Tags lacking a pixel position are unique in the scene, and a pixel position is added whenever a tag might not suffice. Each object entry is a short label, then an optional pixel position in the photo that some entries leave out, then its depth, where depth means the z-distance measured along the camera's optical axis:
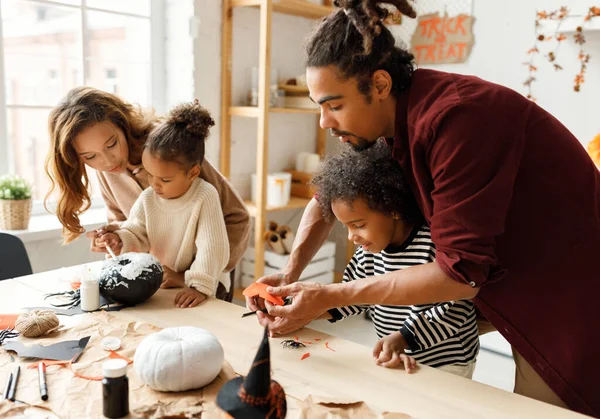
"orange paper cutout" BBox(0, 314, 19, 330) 1.33
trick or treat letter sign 3.07
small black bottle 0.95
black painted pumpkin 1.43
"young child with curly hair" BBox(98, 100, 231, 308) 1.57
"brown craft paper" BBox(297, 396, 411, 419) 0.98
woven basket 2.19
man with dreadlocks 1.02
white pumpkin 1.03
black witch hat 0.84
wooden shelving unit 2.76
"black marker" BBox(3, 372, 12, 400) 1.02
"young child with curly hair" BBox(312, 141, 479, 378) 1.29
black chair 1.82
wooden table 1.02
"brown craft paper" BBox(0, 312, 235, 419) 0.99
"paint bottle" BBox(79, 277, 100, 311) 1.42
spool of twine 1.26
